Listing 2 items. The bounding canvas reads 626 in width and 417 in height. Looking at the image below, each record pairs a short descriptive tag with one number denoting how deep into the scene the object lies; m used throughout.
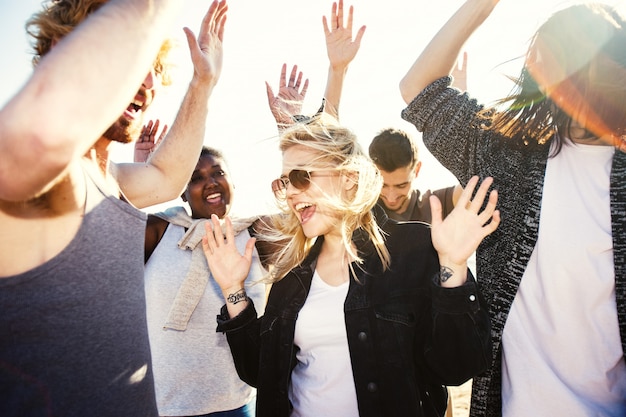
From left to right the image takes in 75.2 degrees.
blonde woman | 1.74
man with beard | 0.78
